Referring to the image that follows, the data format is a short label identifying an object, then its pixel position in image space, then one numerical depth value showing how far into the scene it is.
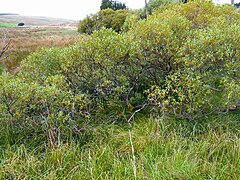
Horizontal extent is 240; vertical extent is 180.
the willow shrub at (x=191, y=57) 3.52
